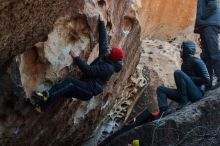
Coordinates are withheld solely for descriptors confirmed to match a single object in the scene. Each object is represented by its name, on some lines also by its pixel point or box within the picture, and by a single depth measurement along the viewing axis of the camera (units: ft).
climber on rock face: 26.76
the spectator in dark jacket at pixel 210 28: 32.30
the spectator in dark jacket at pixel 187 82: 30.73
